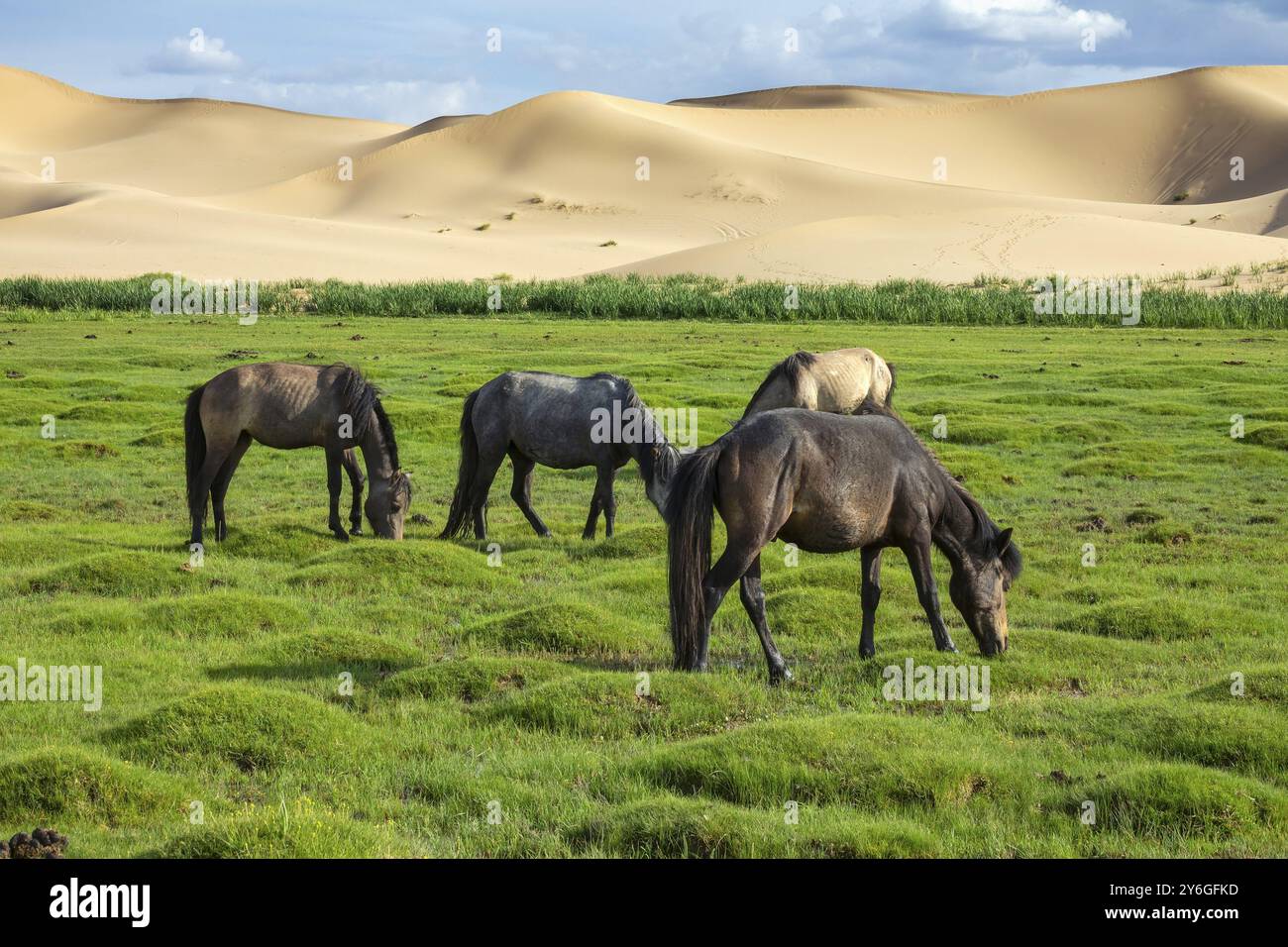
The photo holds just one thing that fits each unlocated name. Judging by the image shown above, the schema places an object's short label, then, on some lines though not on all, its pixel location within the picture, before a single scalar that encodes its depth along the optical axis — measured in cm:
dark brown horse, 955
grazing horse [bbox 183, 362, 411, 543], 1520
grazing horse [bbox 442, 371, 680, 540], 1545
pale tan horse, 1830
